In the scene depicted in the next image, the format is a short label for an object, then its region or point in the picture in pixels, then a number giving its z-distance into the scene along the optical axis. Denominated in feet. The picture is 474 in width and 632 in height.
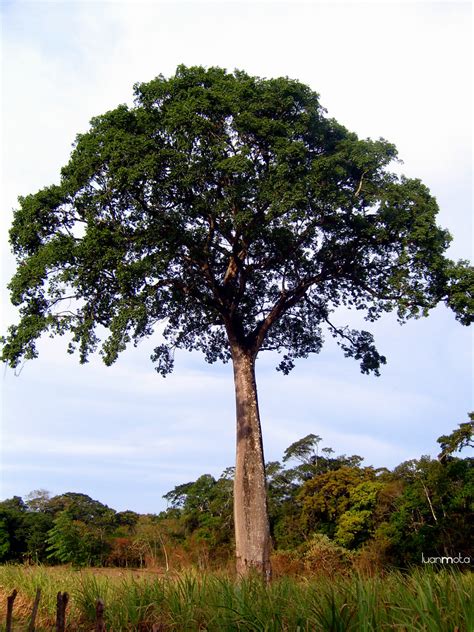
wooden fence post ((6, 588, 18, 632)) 18.00
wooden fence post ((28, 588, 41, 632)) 18.87
